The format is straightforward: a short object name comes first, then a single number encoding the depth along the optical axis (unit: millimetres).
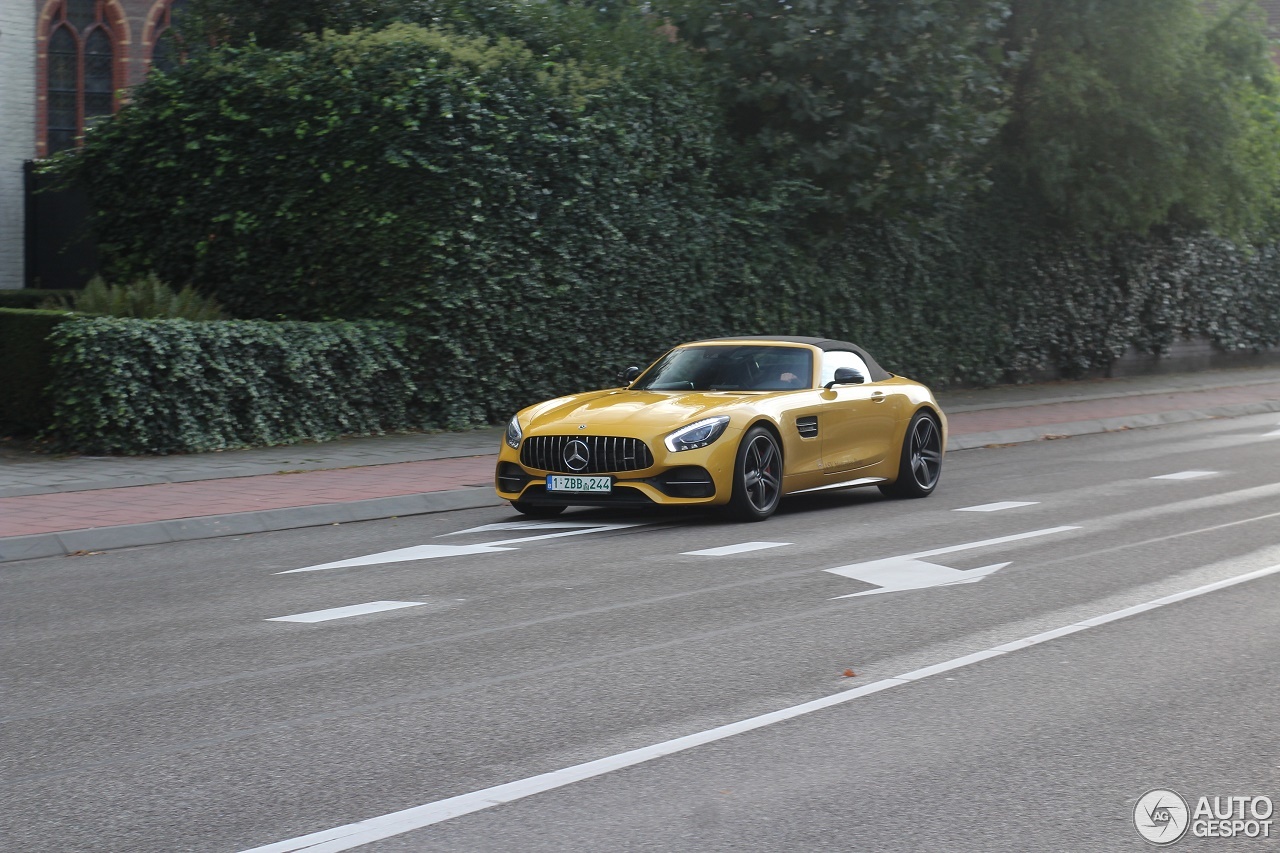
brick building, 27594
